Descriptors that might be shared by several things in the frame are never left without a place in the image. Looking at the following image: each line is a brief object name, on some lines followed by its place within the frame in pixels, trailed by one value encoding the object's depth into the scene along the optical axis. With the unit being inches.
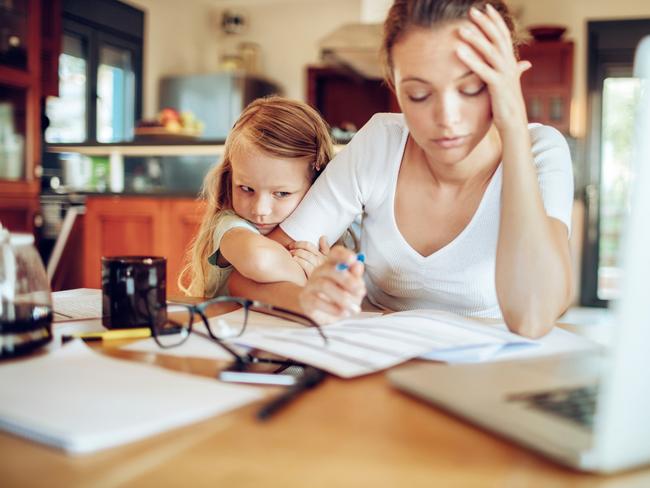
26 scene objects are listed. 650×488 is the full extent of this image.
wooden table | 16.5
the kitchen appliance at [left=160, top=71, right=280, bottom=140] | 238.1
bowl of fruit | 164.4
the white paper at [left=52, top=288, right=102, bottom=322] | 39.3
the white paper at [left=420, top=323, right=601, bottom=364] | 28.9
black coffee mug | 33.4
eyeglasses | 30.0
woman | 36.5
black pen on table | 20.9
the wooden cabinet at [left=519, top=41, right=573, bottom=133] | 207.9
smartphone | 24.4
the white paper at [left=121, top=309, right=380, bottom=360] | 29.0
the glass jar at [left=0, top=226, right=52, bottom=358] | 26.6
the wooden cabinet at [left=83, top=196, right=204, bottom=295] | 128.7
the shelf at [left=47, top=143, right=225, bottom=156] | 131.1
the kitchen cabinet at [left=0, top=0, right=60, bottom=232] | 153.8
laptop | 15.0
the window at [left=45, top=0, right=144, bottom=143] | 209.8
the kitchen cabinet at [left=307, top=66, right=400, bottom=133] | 260.1
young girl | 47.5
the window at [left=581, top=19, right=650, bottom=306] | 220.2
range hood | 171.0
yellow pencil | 31.6
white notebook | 18.5
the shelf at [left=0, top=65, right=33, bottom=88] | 150.6
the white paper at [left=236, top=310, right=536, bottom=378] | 27.7
